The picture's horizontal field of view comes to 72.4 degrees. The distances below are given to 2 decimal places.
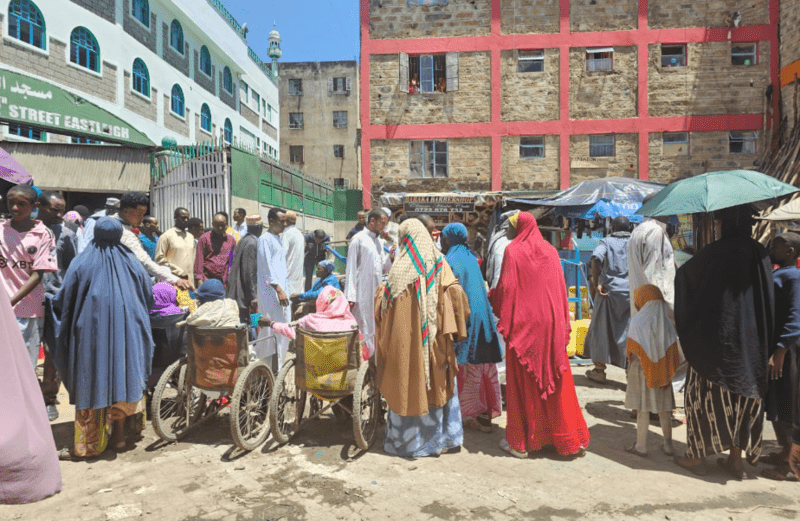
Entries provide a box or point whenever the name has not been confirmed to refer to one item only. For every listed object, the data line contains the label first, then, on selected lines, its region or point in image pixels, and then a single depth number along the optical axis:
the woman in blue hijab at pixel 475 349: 4.32
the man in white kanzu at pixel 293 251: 6.86
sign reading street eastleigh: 12.42
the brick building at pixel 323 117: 37.34
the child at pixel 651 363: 3.96
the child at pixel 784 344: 3.52
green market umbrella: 3.50
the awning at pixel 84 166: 11.46
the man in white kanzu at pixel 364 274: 5.61
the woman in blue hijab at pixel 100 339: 3.79
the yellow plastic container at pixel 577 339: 7.11
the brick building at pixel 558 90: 17.23
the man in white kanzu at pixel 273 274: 6.09
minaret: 39.88
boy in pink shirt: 4.07
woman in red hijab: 3.91
